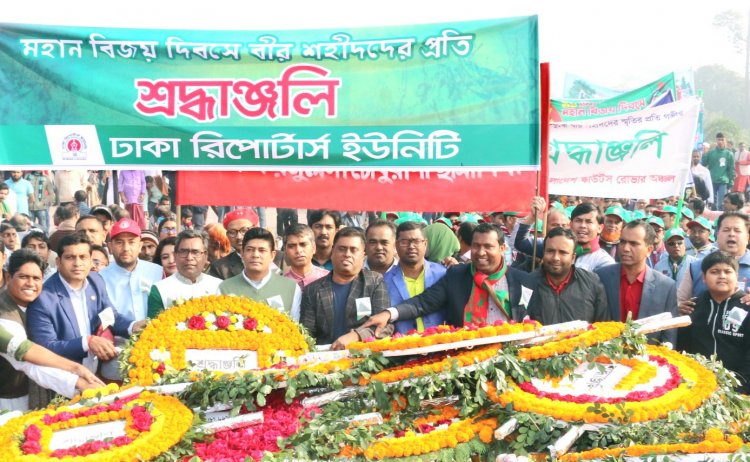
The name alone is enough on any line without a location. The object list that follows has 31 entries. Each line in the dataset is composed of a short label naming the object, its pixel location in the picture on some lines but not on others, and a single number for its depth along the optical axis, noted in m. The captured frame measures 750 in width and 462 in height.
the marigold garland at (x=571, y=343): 5.75
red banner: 7.41
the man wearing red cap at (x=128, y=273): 7.30
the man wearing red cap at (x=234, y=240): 7.86
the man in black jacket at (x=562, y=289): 6.61
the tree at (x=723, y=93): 84.25
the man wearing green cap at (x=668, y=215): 12.08
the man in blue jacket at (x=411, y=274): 6.89
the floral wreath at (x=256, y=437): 5.11
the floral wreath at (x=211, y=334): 6.04
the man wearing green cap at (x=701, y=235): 9.35
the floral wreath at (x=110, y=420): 4.94
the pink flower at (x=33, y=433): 5.08
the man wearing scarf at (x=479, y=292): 6.63
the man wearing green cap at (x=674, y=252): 8.89
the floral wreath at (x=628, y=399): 5.26
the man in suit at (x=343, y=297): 6.63
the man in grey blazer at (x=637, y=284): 6.87
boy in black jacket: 6.42
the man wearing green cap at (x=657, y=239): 9.75
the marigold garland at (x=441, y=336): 5.71
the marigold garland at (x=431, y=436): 5.07
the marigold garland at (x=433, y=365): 5.55
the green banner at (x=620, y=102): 11.02
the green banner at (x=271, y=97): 7.30
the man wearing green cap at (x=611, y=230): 9.67
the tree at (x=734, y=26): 92.25
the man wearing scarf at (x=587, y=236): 8.25
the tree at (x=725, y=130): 44.84
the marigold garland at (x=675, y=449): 4.74
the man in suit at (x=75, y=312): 6.19
